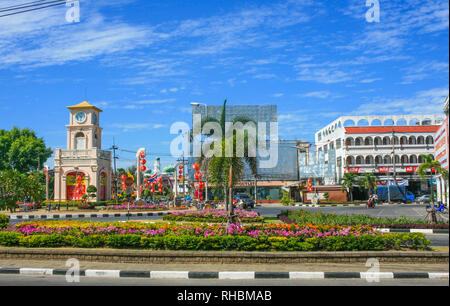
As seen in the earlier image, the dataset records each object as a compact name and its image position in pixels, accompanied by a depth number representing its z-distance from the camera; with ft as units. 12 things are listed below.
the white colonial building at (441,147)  94.43
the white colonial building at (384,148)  192.54
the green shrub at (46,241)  39.19
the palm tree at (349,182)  170.81
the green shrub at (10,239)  40.11
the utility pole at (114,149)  173.27
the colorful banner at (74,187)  153.81
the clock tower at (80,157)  156.76
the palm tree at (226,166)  51.20
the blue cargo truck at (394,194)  166.20
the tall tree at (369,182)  170.81
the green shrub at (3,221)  45.11
